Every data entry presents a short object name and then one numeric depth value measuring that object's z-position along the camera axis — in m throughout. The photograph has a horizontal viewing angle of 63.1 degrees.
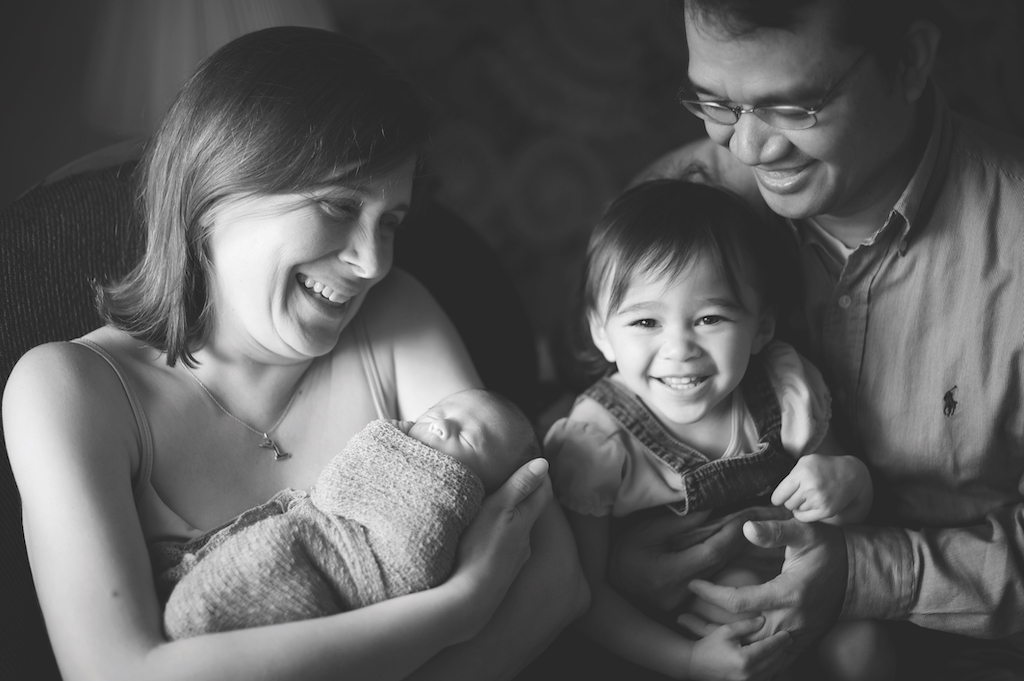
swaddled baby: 1.10
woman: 1.09
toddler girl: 1.42
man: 1.36
